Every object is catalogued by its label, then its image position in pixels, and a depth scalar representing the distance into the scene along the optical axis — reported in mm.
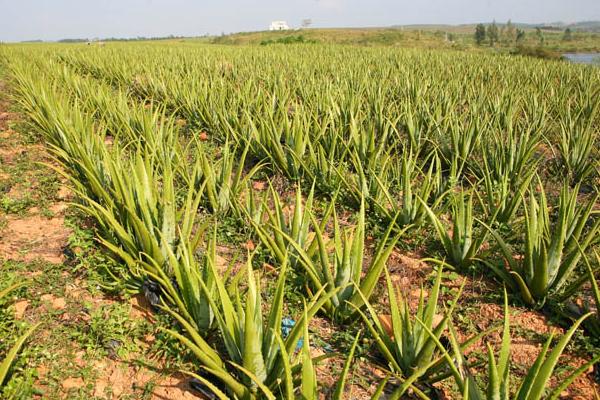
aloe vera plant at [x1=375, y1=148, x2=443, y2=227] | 2516
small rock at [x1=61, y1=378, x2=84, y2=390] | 1525
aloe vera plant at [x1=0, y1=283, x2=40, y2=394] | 1232
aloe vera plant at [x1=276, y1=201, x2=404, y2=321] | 1753
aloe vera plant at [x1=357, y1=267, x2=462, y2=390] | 1491
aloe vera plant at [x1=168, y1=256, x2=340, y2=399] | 1313
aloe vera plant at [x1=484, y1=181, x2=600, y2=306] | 1888
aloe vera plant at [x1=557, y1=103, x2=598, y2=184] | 3352
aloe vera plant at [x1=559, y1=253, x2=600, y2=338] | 1707
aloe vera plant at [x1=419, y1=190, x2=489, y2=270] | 2180
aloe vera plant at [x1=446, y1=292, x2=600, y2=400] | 1139
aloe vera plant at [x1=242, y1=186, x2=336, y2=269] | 2039
